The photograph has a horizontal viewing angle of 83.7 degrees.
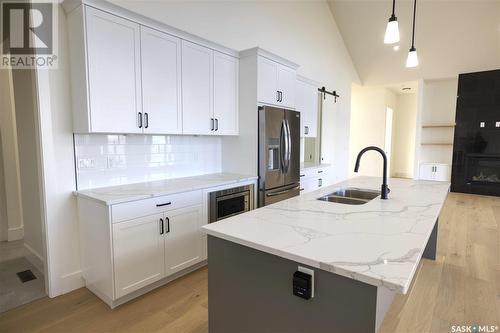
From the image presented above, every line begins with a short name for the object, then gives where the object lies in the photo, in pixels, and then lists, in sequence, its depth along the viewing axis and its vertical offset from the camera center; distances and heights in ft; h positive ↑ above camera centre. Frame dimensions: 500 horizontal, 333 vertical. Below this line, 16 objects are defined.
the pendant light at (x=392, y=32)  7.84 +3.14
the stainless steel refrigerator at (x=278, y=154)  10.73 -0.46
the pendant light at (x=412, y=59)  9.55 +2.91
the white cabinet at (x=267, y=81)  10.75 +2.43
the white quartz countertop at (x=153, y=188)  6.97 -1.35
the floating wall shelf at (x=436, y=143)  22.97 -0.03
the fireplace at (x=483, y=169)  20.34 -1.92
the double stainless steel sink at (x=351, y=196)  7.54 -1.49
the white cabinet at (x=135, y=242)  6.86 -2.69
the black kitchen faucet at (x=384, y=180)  6.65 -0.90
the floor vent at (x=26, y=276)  8.40 -4.14
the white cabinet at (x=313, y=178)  13.87 -1.94
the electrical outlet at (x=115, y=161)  8.45 -0.61
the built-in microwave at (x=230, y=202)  9.20 -2.10
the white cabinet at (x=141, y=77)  7.05 +1.91
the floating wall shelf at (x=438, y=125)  22.09 +1.43
